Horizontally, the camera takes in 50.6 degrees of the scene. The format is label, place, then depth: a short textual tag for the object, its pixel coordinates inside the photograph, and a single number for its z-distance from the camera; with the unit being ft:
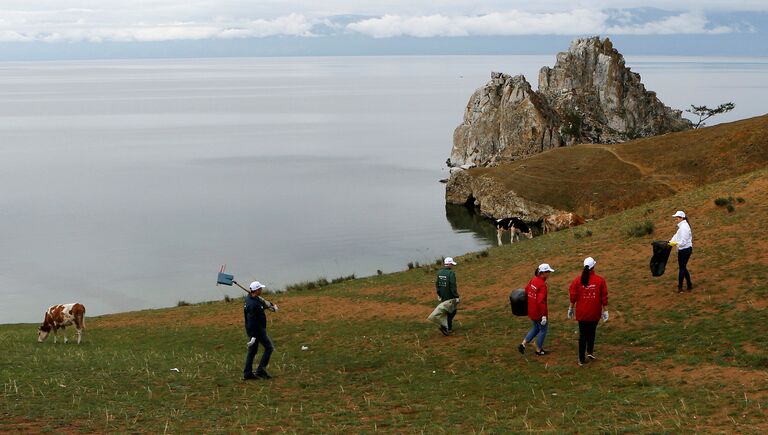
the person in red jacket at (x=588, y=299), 58.13
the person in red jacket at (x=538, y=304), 61.62
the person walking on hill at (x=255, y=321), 60.64
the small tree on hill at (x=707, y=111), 466.29
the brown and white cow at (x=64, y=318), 86.94
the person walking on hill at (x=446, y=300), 71.61
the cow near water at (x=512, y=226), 180.86
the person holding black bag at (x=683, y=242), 72.79
